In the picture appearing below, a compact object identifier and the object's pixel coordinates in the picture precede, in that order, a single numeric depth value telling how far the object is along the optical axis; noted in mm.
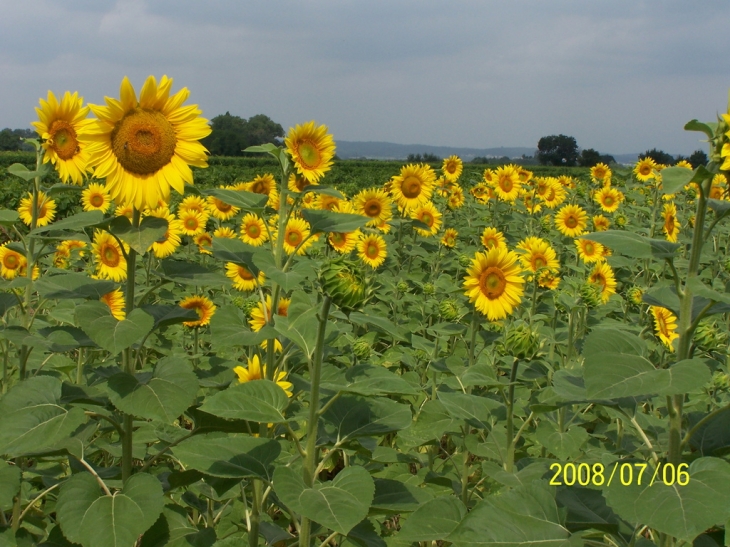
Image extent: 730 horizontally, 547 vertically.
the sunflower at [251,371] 2206
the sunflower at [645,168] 8213
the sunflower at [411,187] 5402
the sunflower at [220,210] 5121
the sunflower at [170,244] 4336
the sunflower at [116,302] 3563
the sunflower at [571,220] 5860
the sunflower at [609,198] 7676
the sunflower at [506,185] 7422
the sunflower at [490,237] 4772
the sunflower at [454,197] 6676
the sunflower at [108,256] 3725
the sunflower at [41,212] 4621
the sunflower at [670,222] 5543
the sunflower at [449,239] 5504
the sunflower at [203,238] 4870
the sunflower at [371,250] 4855
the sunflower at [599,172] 9180
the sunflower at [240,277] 3891
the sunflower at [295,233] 4070
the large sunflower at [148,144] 1651
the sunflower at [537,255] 3941
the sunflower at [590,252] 4906
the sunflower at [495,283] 3031
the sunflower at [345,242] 4492
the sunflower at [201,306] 3689
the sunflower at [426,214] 5551
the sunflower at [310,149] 2402
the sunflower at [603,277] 3918
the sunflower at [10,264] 4047
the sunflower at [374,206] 5238
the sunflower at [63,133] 2004
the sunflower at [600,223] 6055
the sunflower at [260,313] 2787
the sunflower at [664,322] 2518
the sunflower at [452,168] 7285
